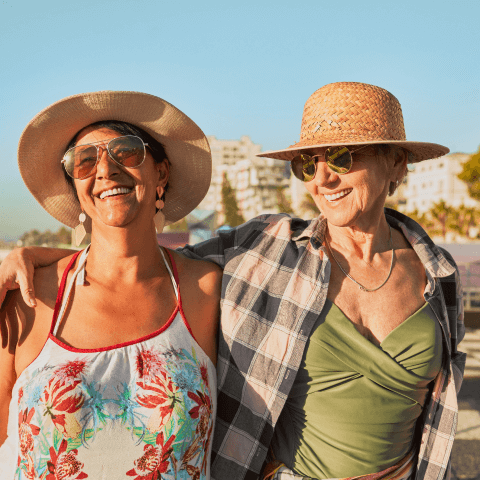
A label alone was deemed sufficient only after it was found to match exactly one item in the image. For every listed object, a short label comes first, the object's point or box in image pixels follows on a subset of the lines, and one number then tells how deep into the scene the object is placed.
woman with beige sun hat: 1.83
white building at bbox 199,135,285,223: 120.88
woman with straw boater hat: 2.26
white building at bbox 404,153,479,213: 86.38
